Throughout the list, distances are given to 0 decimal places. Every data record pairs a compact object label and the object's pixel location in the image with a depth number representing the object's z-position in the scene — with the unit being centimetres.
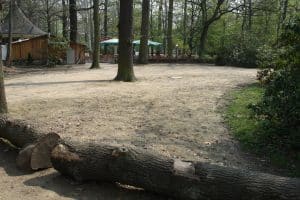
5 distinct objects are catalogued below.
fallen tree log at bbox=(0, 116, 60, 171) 437
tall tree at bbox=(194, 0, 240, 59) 2508
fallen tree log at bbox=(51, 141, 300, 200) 328
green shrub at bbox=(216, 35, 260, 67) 1977
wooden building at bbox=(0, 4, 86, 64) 2116
